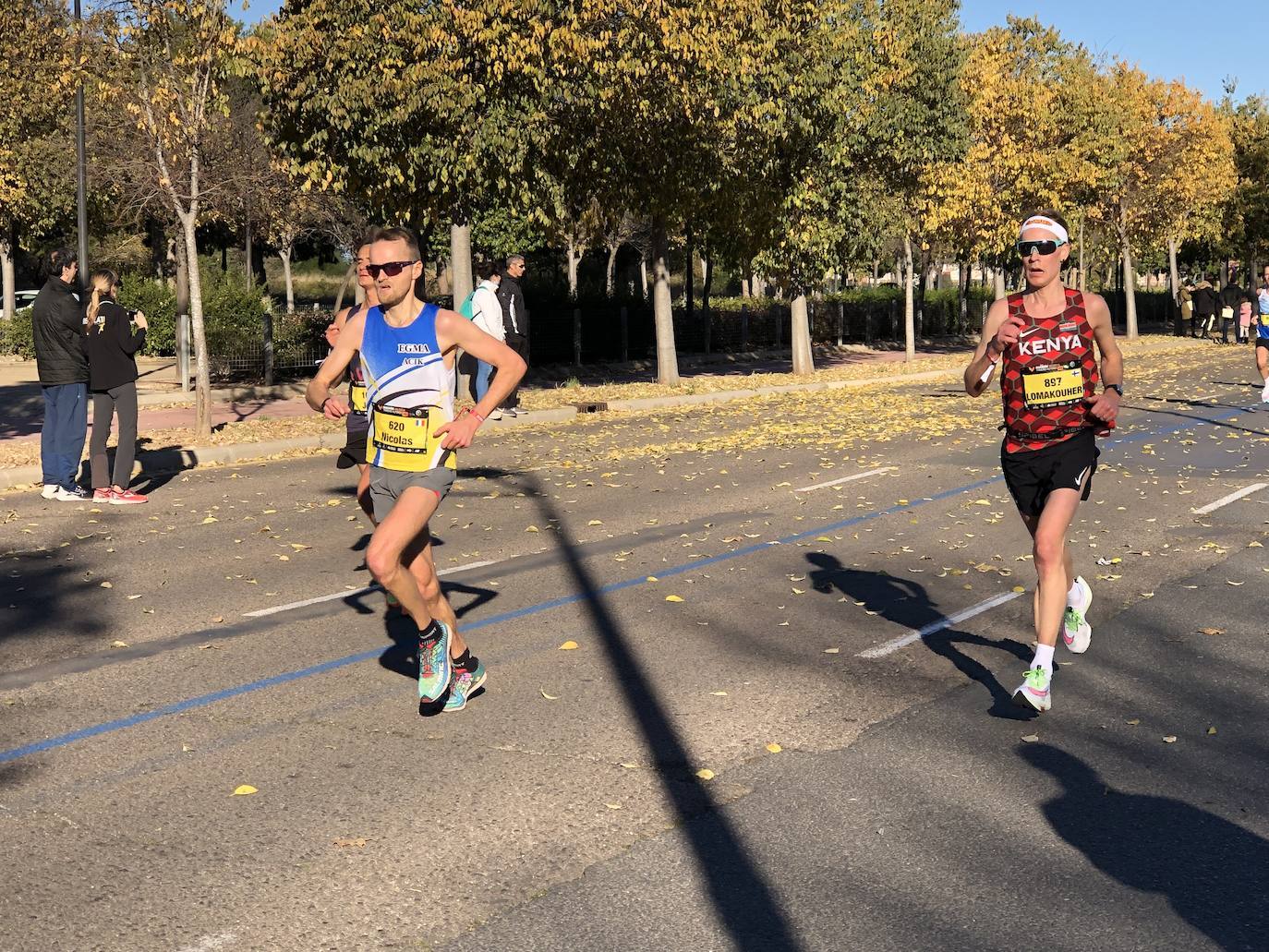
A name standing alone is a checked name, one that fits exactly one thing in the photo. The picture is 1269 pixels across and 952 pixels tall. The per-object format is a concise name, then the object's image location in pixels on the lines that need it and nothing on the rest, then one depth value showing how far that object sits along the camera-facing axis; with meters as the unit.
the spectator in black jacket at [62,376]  12.70
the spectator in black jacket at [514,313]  17.97
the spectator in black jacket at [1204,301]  49.34
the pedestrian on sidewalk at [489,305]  17.44
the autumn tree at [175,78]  16.50
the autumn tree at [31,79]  18.78
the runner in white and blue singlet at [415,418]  6.05
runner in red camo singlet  6.27
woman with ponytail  13.02
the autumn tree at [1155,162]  46.47
